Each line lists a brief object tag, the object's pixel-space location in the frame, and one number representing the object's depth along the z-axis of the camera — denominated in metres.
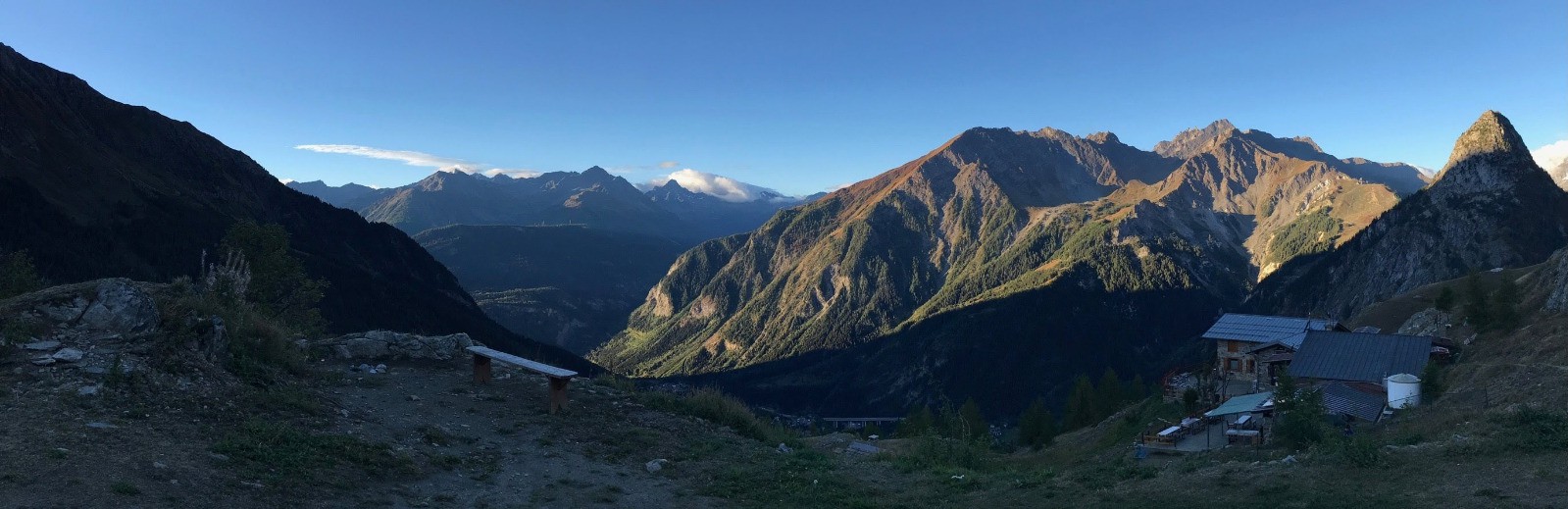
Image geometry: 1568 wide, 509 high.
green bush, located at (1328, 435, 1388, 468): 19.42
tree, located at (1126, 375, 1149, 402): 89.19
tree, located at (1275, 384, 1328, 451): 28.31
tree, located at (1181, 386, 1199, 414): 57.03
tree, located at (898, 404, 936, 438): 80.57
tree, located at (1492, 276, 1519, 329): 48.05
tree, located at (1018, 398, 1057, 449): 79.96
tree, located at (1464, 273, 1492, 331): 51.38
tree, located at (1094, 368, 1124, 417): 85.81
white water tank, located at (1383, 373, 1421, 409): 38.78
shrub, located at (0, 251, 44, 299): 39.75
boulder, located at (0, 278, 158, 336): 20.16
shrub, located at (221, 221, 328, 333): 39.96
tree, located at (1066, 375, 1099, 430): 86.50
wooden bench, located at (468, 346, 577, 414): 25.90
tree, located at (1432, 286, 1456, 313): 65.25
